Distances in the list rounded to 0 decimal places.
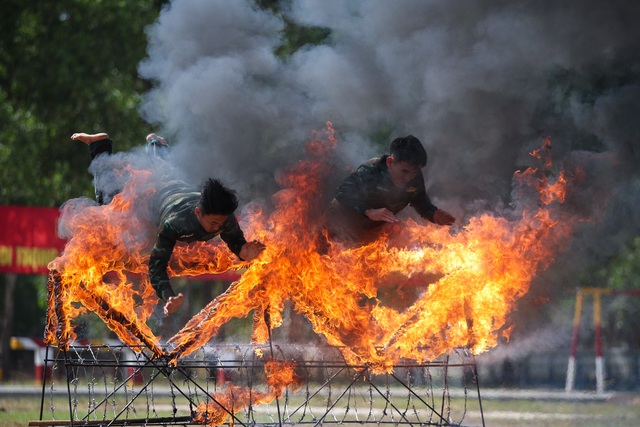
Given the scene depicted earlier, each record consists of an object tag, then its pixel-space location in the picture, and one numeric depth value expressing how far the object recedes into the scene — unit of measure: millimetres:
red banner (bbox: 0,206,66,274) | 38875
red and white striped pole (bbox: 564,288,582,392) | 40197
